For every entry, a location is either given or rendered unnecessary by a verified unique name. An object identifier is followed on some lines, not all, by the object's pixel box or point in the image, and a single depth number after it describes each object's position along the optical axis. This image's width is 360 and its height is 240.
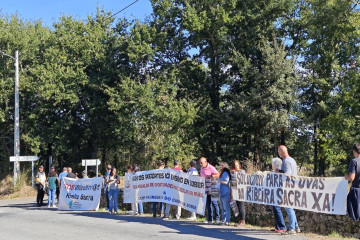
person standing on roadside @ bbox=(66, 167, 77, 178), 18.92
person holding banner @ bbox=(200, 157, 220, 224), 12.90
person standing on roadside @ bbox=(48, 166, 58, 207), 18.68
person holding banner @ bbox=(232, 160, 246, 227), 12.06
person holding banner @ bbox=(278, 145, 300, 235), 10.27
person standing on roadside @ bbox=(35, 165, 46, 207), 19.34
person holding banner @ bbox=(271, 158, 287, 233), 10.77
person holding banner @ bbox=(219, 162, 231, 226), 12.21
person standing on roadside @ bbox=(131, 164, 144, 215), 15.60
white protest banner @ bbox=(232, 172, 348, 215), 9.55
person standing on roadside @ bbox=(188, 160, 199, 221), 13.60
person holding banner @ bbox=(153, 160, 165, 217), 14.96
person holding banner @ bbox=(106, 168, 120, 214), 15.90
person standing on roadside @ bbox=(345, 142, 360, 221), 8.71
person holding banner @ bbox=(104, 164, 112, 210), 16.27
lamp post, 26.67
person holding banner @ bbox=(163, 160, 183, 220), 14.02
